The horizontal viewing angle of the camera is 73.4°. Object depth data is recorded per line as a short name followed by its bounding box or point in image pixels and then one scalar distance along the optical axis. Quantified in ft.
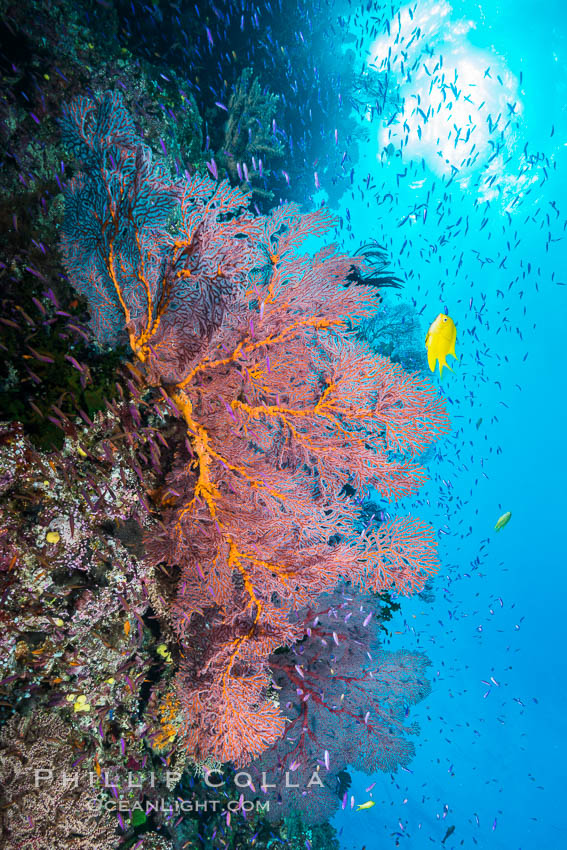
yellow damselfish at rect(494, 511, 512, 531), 25.51
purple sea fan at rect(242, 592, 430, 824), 17.42
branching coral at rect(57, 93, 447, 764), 9.64
